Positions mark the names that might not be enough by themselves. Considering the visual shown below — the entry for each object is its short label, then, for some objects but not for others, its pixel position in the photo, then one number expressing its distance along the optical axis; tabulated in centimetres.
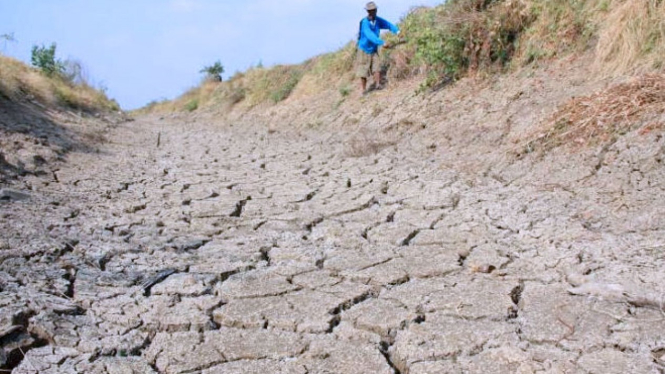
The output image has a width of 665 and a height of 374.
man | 861
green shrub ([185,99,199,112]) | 1684
